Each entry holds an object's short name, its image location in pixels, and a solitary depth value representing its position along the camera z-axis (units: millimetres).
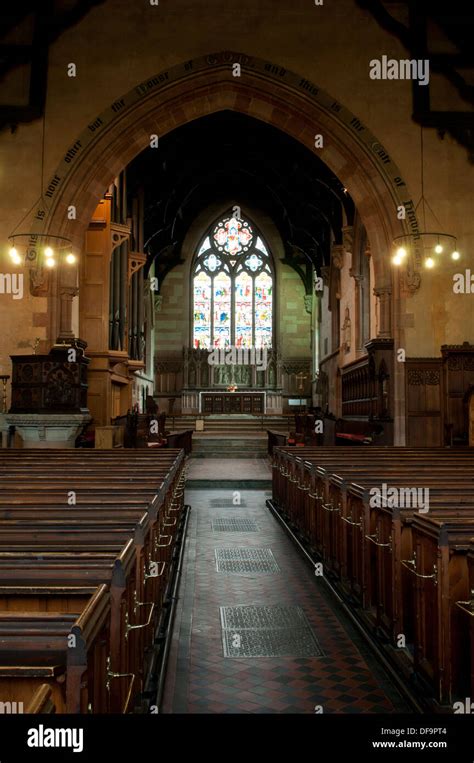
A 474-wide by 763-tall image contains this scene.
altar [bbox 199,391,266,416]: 24141
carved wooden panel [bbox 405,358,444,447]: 11922
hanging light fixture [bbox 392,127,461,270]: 12203
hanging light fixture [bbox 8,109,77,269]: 12148
